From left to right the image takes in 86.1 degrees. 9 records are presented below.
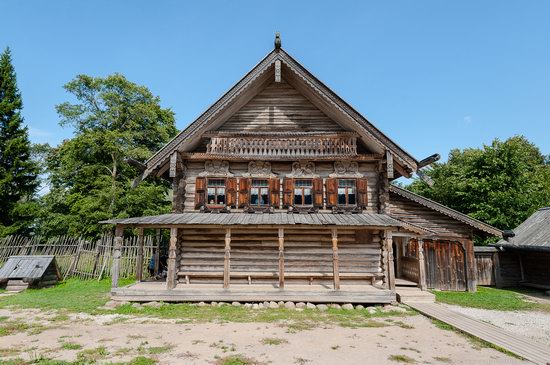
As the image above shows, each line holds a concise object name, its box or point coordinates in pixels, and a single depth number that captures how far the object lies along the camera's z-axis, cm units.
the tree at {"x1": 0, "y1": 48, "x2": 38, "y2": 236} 2628
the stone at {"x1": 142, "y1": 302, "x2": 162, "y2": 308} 1211
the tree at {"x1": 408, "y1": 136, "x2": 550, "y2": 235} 2459
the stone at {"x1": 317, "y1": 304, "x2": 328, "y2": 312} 1202
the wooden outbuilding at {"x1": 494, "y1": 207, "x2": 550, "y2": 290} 1747
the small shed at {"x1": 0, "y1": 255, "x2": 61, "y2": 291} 1595
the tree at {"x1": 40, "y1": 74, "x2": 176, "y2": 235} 2752
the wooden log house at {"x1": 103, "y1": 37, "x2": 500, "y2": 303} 1450
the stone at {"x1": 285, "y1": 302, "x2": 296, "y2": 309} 1225
